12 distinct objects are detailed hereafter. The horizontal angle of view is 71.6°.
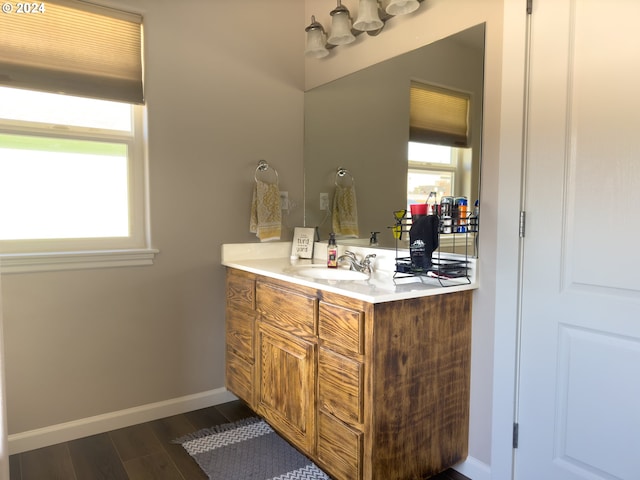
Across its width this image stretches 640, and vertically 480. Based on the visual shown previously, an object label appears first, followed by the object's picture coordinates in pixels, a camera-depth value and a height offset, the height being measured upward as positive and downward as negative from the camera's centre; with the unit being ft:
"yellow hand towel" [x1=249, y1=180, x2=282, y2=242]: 8.60 +0.03
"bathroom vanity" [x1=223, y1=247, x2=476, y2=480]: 5.22 -2.07
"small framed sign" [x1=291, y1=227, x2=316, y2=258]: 8.86 -0.60
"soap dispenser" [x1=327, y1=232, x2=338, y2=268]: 7.86 -0.77
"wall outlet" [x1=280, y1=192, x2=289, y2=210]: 9.12 +0.24
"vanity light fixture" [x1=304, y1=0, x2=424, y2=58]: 6.68 +3.18
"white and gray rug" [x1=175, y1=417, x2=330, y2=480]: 6.36 -3.73
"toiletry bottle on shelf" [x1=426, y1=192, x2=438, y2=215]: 6.35 +0.13
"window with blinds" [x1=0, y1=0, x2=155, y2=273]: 6.70 +1.18
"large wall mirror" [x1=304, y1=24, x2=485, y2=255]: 6.09 +1.47
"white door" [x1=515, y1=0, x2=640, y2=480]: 4.73 -0.40
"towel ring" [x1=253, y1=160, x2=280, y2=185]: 8.79 +0.90
